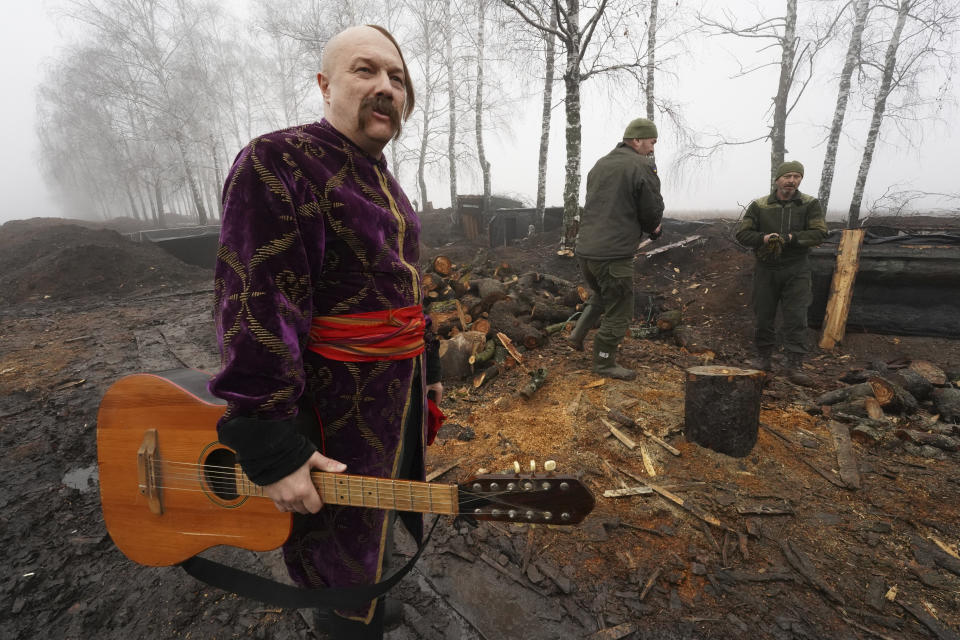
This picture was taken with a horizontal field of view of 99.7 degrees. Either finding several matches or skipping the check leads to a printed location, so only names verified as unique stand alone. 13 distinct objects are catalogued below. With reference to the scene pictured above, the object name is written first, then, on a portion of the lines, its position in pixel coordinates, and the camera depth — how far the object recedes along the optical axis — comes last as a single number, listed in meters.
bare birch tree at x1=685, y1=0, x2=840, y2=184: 12.32
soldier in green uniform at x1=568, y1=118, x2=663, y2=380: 4.50
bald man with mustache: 1.09
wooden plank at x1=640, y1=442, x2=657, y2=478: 3.34
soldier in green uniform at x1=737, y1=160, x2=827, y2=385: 5.09
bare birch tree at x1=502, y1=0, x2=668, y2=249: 8.00
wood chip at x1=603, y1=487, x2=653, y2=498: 3.11
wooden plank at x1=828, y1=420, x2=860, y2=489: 3.16
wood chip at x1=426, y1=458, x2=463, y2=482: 3.37
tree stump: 3.37
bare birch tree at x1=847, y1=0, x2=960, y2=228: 12.10
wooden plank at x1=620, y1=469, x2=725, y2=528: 2.83
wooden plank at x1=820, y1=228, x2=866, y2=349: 5.93
